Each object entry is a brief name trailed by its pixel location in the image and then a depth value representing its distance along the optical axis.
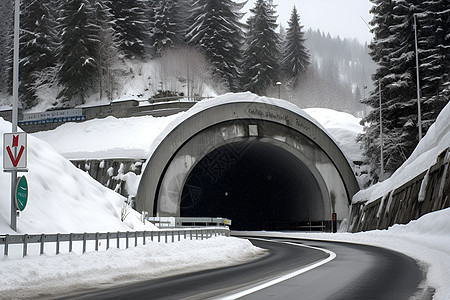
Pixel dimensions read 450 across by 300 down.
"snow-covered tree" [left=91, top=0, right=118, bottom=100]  70.06
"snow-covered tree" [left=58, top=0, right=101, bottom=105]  66.81
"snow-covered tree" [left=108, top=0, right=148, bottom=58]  77.44
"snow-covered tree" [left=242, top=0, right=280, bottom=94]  81.44
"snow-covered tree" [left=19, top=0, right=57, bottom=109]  73.88
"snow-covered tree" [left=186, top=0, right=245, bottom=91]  77.31
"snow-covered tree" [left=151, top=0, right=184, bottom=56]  81.06
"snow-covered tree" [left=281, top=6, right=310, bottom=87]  97.00
